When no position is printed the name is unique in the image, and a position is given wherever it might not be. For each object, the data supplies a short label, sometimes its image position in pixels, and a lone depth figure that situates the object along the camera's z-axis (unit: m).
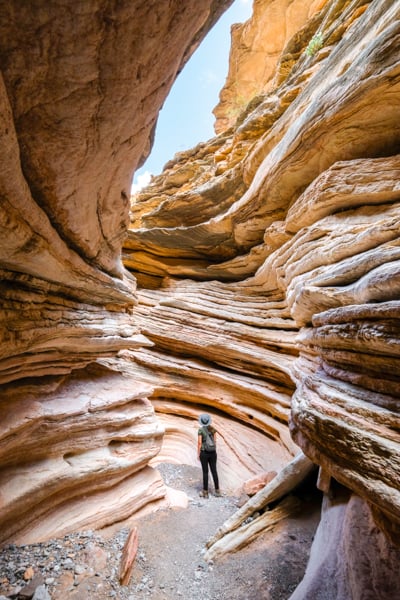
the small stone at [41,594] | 2.80
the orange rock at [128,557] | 3.36
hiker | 5.68
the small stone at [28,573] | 3.08
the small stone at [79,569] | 3.33
